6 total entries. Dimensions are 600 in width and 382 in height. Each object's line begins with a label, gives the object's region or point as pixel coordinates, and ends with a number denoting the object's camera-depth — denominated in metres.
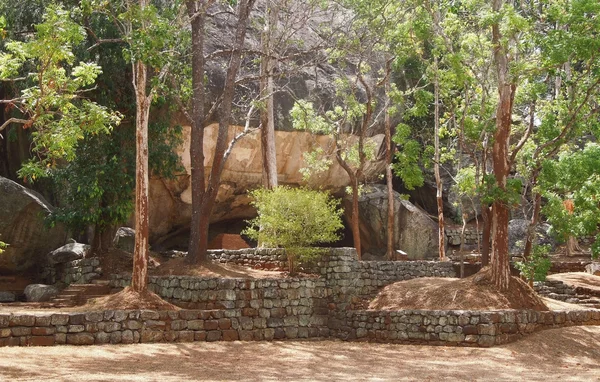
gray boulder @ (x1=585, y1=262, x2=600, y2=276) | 26.31
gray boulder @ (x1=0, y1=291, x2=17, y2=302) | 21.62
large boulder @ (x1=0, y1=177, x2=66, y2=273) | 22.69
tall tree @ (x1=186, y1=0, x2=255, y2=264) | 20.88
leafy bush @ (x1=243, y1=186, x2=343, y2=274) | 20.34
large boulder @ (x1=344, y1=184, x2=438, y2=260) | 31.02
